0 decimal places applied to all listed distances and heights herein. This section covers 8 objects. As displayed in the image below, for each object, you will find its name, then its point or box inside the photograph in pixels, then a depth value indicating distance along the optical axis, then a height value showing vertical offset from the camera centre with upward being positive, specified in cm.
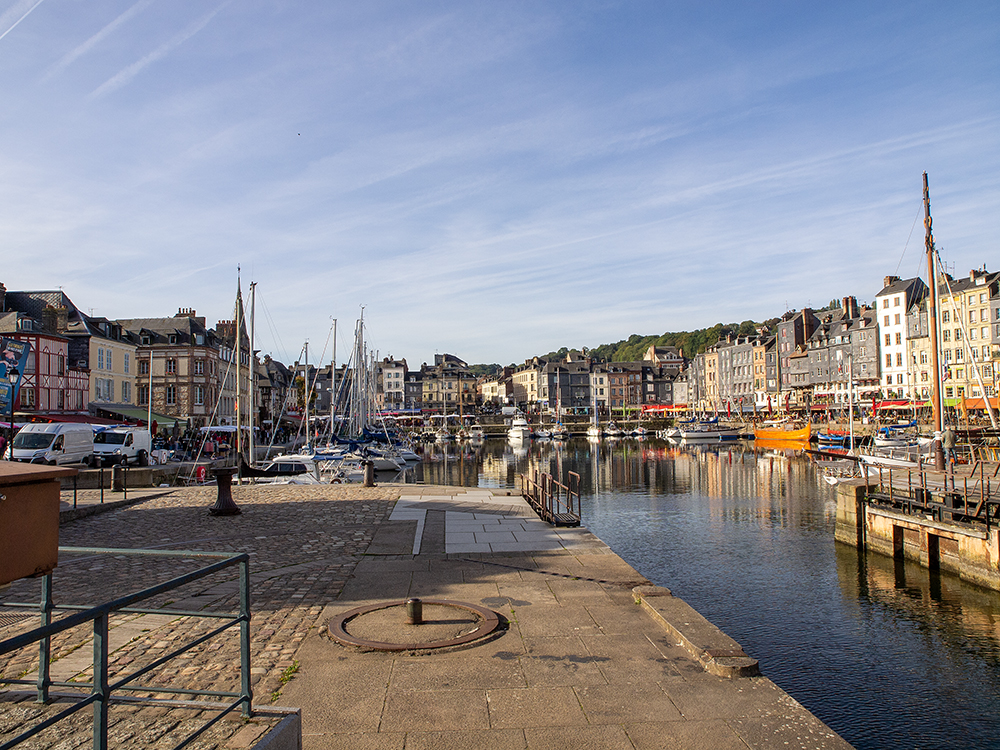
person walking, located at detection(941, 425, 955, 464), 2564 -179
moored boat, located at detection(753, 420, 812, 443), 7681 -389
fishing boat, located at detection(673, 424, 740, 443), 9112 -448
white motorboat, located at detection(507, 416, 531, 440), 10257 -410
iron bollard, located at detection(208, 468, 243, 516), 1844 -239
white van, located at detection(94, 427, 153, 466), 3806 -194
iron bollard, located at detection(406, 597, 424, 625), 848 -249
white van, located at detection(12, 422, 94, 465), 3193 -156
